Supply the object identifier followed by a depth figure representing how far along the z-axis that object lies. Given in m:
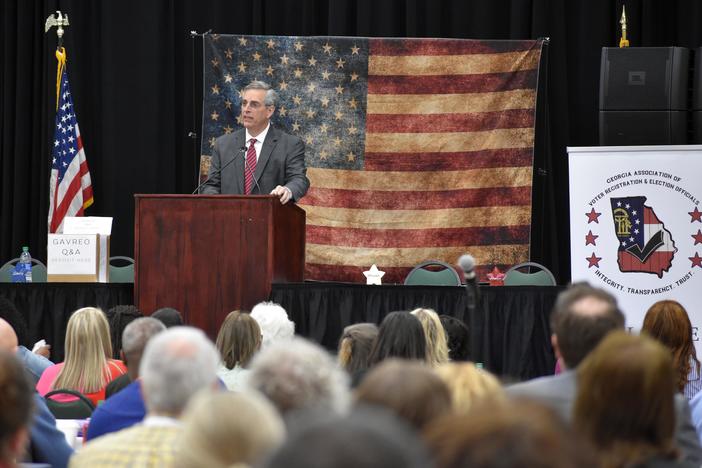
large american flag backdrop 19.67
